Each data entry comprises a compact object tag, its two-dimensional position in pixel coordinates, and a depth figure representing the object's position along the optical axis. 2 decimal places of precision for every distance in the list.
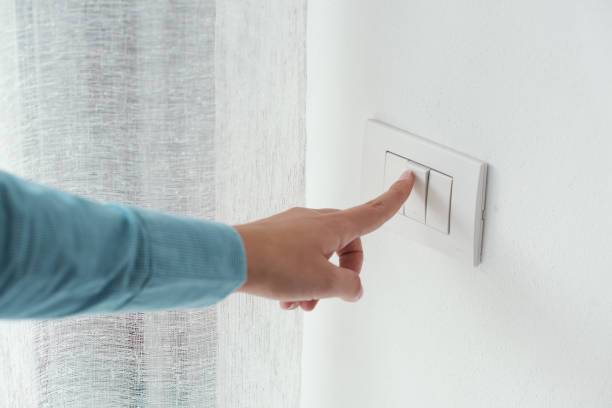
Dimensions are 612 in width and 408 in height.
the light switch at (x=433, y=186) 1.22
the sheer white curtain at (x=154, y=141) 1.24
